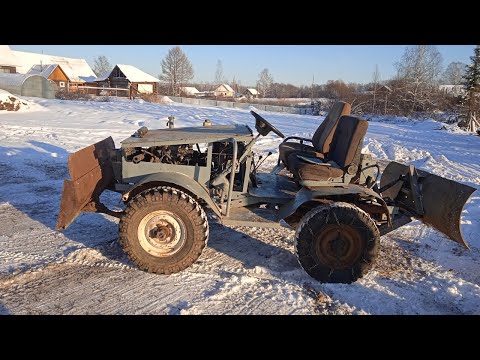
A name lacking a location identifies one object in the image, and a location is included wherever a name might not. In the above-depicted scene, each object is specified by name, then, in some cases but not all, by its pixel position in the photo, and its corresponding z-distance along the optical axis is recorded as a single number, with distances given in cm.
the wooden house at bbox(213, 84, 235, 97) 8486
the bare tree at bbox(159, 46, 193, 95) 5769
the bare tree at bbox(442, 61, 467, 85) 5847
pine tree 2433
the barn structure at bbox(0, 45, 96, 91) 4334
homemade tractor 403
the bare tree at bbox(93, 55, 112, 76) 8400
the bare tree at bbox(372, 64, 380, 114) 3513
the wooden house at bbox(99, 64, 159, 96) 4506
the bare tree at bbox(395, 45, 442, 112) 3450
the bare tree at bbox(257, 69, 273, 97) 9400
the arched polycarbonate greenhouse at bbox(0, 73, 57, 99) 2920
